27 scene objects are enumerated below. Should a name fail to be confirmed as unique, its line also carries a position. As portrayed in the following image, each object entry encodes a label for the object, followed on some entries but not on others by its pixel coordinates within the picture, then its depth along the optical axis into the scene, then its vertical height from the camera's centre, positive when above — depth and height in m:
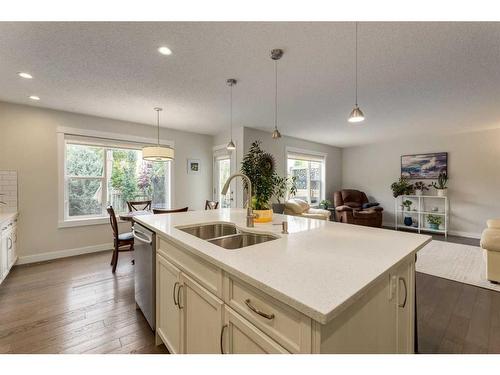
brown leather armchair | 5.66 -0.63
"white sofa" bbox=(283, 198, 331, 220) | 4.74 -0.54
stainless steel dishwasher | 1.76 -0.72
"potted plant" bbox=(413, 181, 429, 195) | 5.66 -0.07
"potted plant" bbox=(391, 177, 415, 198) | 5.70 -0.07
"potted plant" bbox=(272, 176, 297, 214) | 2.60 -0.25
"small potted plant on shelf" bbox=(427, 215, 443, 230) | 5.43 -0.86
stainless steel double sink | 1.65 -0.40
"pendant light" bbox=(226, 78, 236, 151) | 2.66 +1.22
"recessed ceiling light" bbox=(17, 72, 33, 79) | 2.45 +1.21
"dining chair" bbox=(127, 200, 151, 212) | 4.00 -0.38
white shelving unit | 5.39 -0.64
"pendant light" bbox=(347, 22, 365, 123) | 1.94 +0.60
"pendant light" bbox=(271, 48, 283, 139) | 2.06 +1.22
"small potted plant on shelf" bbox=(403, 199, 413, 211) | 5.78 -0.45
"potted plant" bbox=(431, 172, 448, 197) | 5.28 +0.03
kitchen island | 0.74 -0.44
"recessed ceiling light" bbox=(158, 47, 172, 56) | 2.01 +1.21
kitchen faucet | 1.79 -0.12
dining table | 3.18 -0.45
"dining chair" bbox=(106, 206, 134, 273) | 3.17 -0.79
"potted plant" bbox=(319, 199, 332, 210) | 6.35 -0.53
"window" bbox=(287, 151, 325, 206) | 6.05 +0.32
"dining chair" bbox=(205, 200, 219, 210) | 4.21 -0.39
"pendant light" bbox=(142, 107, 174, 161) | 3.27 +0.46
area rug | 2.84 -1.16
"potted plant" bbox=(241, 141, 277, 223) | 2.07 +0.05
